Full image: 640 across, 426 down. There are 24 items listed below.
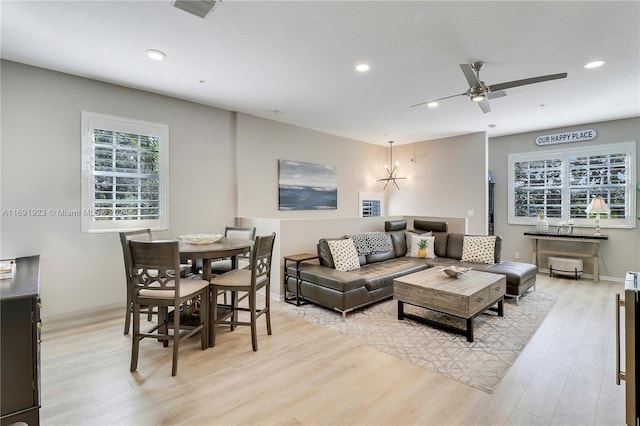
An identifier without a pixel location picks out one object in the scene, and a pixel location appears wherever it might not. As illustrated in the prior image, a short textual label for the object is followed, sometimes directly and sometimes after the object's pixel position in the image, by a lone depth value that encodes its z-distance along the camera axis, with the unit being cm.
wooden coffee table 307
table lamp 531
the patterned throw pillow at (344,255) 430
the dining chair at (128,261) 292
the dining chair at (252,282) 286
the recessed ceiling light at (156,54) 296
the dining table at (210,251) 271
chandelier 776
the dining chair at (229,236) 373
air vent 211
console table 541
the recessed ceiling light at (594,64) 320
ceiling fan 279
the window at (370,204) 734
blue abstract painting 577
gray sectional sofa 376
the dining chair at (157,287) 239
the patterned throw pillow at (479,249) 489
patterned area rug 256
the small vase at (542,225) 612
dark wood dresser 152
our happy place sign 570
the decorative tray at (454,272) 370
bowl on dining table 312
